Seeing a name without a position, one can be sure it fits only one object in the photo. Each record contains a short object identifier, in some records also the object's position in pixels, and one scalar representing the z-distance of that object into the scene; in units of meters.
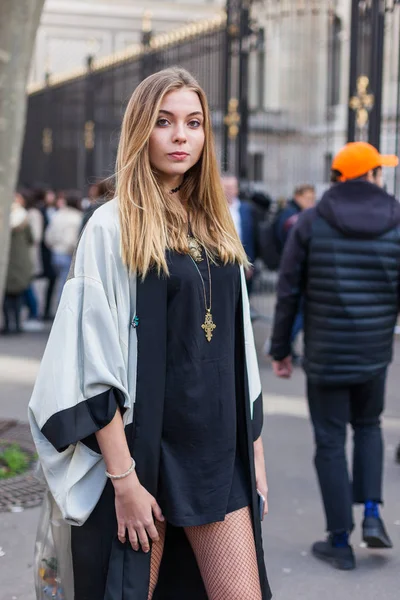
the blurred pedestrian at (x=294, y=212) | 9.02
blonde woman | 2.41
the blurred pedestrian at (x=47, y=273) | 12.41
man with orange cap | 4.18
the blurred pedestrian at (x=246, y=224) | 9.16
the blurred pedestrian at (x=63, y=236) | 11.75
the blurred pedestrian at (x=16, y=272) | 10.96
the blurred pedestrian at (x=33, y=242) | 11.77
